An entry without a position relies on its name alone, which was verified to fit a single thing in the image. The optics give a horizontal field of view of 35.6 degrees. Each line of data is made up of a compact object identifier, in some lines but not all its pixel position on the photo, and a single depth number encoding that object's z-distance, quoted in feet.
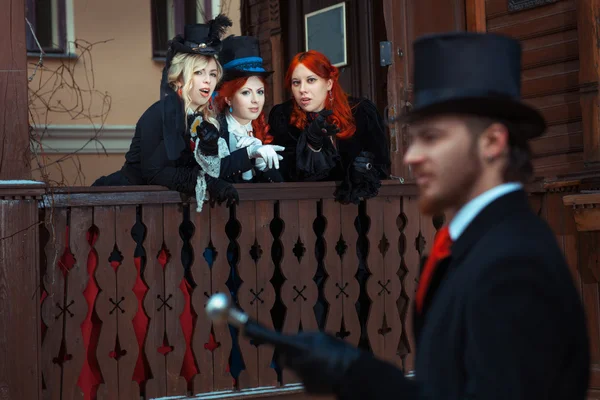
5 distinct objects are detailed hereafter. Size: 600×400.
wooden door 21.83
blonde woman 17.02
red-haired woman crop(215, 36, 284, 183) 18.42
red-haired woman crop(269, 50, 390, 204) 18.65
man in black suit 5.42
